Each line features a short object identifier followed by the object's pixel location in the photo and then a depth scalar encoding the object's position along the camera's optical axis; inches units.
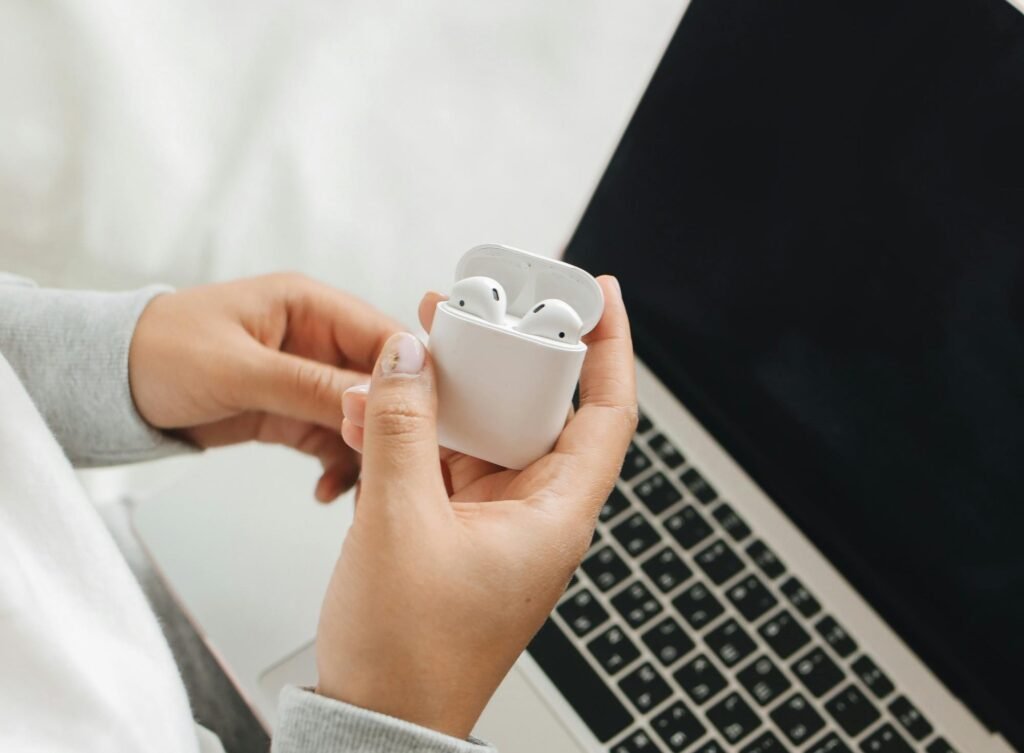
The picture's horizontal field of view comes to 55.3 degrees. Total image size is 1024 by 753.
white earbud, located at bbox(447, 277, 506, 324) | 16.1
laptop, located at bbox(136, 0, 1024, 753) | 19.4
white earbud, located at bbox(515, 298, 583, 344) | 16.1
